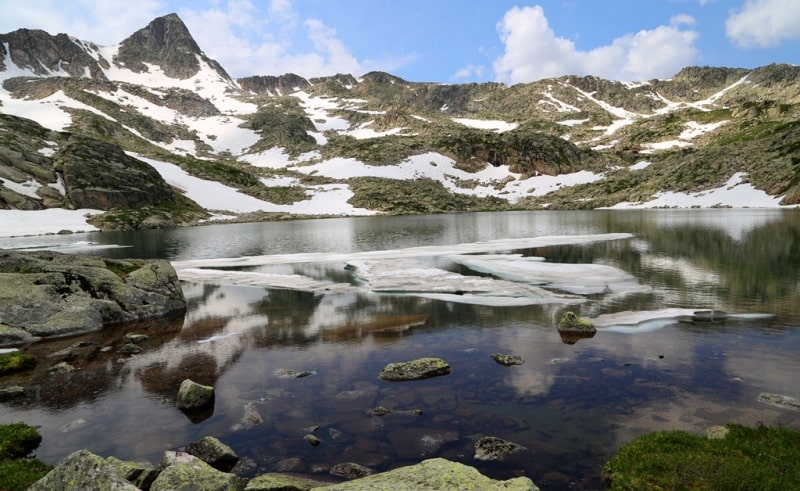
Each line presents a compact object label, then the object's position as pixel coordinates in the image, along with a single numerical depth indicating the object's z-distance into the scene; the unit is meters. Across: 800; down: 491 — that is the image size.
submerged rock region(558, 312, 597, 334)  23.53
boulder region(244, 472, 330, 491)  10.01
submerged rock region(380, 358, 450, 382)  18.30
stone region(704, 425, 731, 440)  11.94
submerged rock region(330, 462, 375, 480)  11.44
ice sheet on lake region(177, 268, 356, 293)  39.12
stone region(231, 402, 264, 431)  14.61
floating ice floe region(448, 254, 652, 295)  34.91
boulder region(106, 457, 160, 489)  10.23
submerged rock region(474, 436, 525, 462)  12.15
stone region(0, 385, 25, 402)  17.45
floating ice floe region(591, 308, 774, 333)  24.09
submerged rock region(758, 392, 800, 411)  14.07
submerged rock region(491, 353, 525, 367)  19.39
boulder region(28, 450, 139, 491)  8.52
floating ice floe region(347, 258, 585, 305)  32.25
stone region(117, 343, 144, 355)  22.92
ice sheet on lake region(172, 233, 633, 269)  56.12
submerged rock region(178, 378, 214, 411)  16.03
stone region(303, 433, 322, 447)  13.25
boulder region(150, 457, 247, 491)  9.55
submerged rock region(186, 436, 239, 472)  12.18
